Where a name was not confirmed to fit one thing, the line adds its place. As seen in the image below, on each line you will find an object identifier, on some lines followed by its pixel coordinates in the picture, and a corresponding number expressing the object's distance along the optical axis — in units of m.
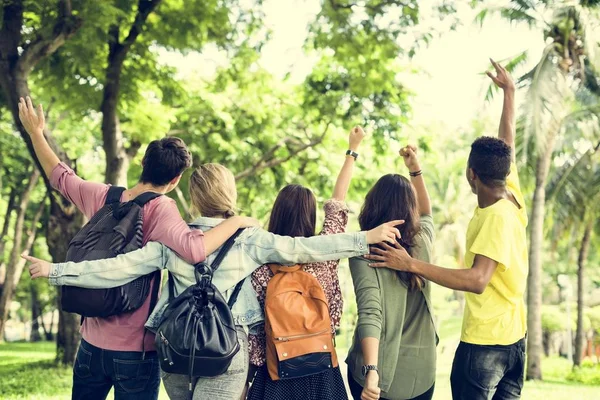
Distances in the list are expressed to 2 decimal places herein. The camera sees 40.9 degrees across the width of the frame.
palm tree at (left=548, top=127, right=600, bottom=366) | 22.19
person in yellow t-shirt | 3.90
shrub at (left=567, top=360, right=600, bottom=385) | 17.67
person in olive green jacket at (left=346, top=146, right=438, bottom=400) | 3.97
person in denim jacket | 3.80
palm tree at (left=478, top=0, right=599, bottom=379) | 17.05
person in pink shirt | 3.86
